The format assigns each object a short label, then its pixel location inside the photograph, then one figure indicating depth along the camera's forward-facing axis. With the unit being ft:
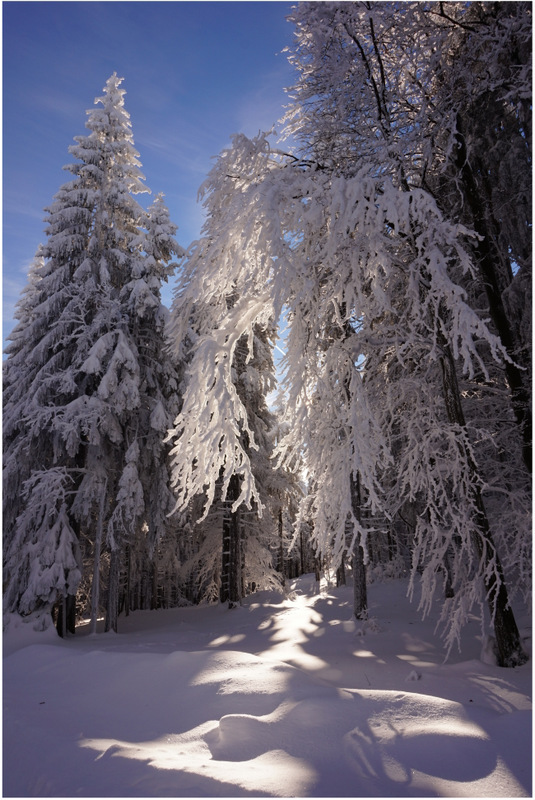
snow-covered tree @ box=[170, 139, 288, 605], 18.98
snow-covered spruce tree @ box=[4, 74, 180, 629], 39.17
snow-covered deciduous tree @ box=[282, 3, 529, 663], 20.56
